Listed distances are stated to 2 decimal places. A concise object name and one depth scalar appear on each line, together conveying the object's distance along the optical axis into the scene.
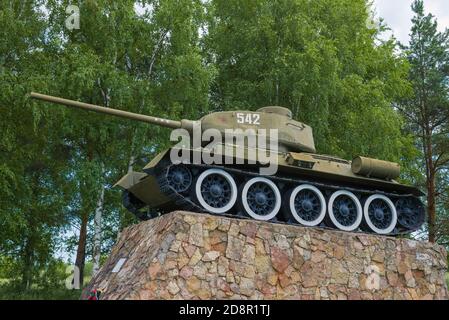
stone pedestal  10.92
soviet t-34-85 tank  11.89
